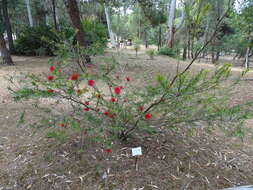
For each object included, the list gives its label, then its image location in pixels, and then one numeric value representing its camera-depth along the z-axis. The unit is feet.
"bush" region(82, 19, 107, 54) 30.76
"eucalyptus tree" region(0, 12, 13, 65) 18.91
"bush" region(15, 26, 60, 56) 25.93
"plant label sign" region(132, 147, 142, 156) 5.00
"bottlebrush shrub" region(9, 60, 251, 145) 3.78
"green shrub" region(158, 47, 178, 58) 35.06
